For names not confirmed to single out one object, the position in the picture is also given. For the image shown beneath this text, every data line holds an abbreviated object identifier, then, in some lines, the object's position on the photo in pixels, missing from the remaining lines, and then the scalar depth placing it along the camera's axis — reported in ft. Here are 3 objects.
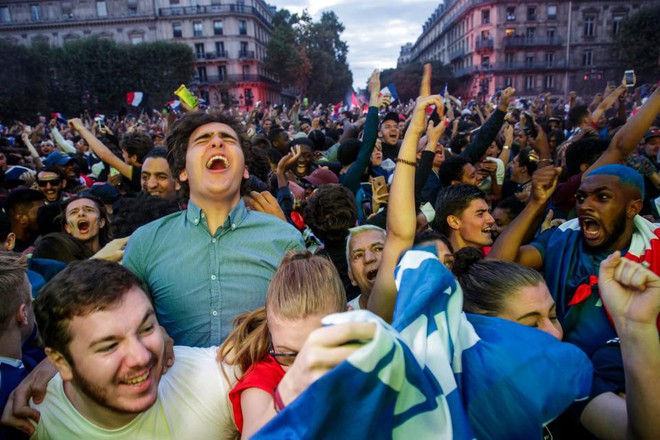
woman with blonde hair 4.60
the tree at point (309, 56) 183.52
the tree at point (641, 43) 121.08
